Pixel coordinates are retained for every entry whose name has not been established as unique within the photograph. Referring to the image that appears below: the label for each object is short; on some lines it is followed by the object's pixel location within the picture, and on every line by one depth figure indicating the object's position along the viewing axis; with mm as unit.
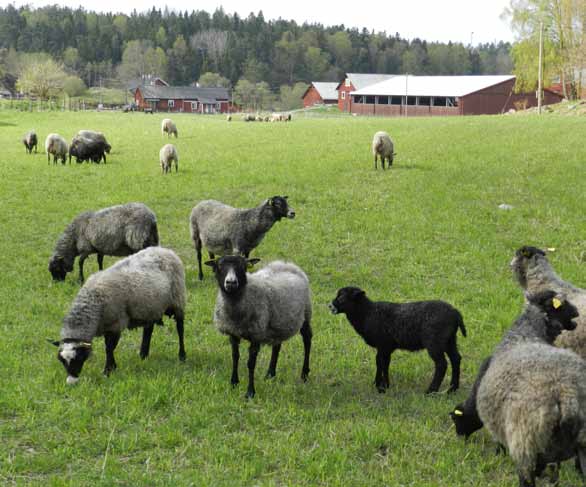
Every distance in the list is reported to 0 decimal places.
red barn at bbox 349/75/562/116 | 79438
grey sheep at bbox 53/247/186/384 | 7324
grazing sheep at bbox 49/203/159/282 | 11297
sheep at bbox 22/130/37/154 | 31234
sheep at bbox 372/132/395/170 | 21641
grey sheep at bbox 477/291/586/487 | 4664
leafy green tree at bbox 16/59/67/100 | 85750
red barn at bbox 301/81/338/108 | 114750
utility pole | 57875
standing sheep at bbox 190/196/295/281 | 11844
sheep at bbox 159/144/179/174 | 23016
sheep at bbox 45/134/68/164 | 27328
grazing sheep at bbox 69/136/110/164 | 27188
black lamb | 7035
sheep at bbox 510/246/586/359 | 7492
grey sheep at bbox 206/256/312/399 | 7113
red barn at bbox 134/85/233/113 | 114188
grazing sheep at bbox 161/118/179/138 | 38531
